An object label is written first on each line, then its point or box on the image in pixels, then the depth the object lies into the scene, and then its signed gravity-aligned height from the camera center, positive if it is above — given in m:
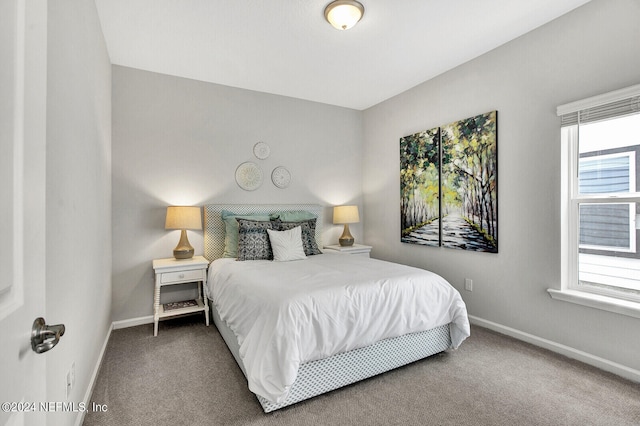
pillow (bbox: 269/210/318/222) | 3.92 -0.06
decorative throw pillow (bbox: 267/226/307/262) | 3.28 -0.37
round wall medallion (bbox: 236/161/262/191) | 3.92 +0.45
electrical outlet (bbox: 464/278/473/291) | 3.29 -0.77
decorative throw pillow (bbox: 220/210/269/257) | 3.52 -0.25
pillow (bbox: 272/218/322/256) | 3.61 -0.26
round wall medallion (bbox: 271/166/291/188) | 4.14 +0.46
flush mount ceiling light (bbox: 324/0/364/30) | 2.30 +1.51
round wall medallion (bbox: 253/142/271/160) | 4.01 +0.79
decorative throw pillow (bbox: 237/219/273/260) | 3.28 -0.34
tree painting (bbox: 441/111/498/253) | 3.06 +0.29
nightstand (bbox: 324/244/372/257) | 4.19 -0.52
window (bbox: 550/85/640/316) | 2.24 +0.11
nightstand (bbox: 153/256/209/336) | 3.04 -0.67
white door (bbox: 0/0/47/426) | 0.57 +0.02
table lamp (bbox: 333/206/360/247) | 4.36 -0.10
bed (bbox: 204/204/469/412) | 1.81 -0.75
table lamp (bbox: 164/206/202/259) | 3.21 -0.12
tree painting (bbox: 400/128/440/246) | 3.65 +0.30
